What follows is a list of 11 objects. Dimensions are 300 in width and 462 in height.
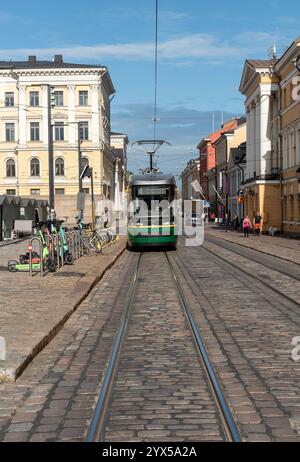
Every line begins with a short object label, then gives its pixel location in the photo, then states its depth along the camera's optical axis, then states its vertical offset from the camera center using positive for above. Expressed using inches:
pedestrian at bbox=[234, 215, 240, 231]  2518.7 -65.1
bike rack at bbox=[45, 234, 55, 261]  710.8 -37.7
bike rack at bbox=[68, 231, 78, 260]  879.8 -47.4
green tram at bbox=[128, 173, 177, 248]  1085.1 -2.8
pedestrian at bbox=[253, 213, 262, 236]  1886.1 -49.8
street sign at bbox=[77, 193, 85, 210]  1086.7 +13.0
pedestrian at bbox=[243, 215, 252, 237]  1766.7 -48.7
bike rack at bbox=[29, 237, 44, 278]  665.0 -55.4
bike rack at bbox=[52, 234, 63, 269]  741.9 -41.0
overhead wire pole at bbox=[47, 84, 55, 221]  981.2 +52.6
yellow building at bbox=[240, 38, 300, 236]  1768.0 +202.5
